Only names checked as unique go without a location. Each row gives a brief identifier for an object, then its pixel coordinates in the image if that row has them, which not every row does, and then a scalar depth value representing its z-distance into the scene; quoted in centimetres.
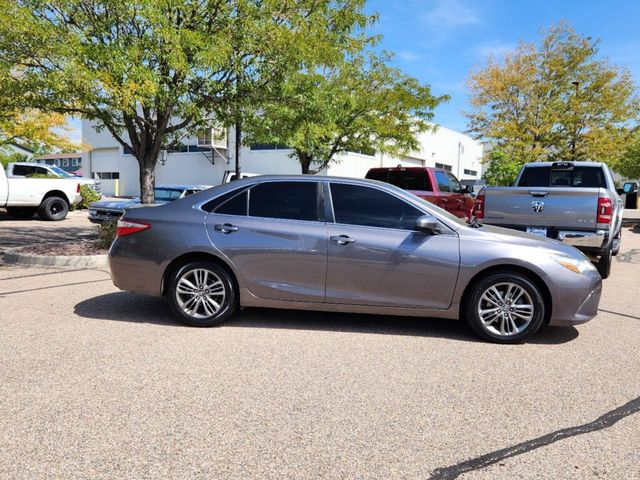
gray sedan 484
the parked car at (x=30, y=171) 1722
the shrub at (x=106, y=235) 992
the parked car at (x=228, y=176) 1775
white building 3238
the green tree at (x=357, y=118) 1341
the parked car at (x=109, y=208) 1240
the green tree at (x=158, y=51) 752
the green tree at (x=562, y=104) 2530
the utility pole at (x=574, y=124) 2489
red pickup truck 1117
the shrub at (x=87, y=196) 2144
